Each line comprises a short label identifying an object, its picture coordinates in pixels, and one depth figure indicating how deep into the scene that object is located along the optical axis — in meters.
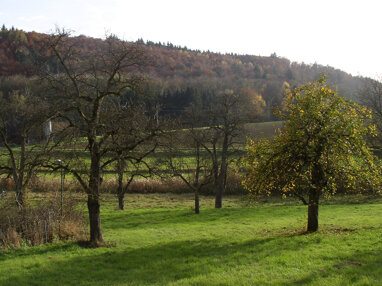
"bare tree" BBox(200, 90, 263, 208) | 31.12
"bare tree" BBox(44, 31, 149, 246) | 13.87
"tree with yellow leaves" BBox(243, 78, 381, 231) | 15.05
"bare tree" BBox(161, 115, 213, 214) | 28.55
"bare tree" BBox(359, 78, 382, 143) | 35.65
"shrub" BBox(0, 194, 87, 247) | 14.30
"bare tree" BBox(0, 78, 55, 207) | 13.16
